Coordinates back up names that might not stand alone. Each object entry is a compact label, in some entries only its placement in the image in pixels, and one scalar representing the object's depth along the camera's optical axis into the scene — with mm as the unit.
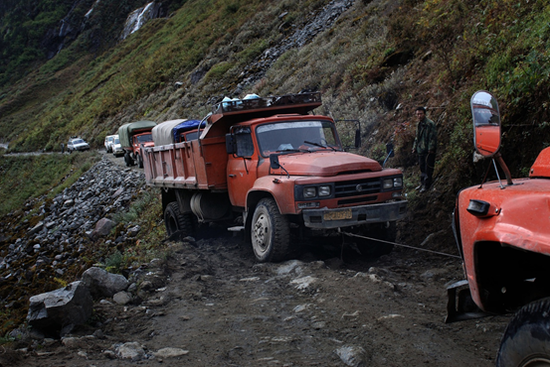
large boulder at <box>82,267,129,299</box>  6566
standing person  8969
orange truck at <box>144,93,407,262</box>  6859
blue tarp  10836
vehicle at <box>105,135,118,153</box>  38000
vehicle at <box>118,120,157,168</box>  26875
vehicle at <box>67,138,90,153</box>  43156
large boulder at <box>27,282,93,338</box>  5250
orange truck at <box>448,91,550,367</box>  2258
